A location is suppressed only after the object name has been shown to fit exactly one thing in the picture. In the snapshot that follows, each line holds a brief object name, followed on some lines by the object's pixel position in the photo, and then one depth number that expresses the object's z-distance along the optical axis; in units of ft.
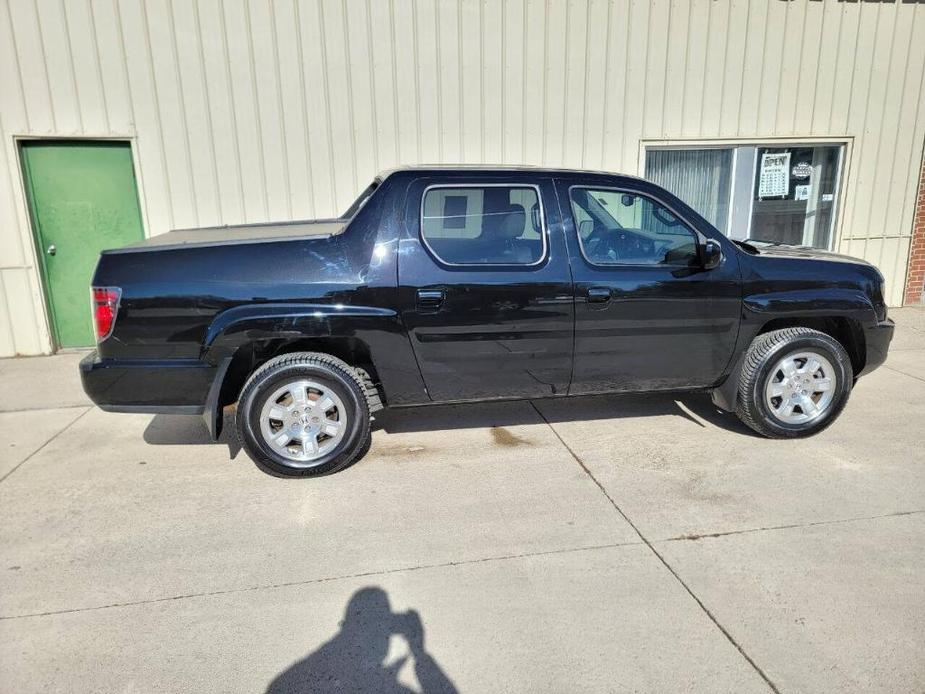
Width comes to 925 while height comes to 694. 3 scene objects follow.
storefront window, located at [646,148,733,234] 26.20
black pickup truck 11.93
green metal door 22.20
